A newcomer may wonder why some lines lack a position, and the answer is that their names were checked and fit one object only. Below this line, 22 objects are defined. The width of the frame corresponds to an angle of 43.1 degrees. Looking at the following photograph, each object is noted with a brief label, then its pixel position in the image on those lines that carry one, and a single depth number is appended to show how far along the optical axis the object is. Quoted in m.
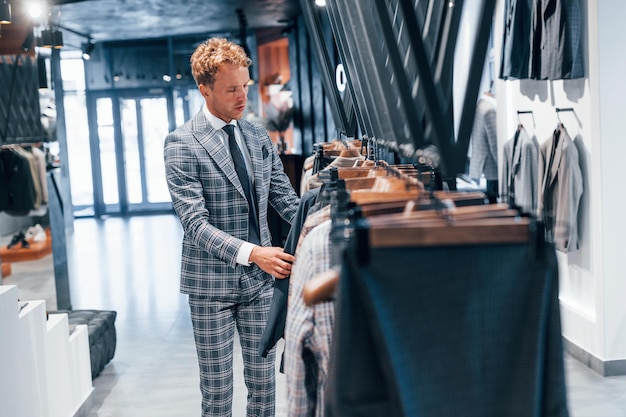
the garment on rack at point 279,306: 2.37
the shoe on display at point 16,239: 5.91
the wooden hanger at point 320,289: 1.50
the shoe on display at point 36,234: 6.31
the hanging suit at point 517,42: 5.35
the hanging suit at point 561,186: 4.79
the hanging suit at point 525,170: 5.46
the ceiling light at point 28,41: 6.34
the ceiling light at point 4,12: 5.30
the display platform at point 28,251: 5.85
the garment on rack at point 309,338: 1.71
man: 2.84
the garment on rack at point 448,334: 1.43
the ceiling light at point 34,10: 6.46
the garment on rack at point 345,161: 3.42
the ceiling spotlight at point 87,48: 14.18
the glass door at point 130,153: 16.41
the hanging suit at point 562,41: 4.66
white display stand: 3.11
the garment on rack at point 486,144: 6.68
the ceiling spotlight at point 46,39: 6.68
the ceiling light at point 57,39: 6.92
